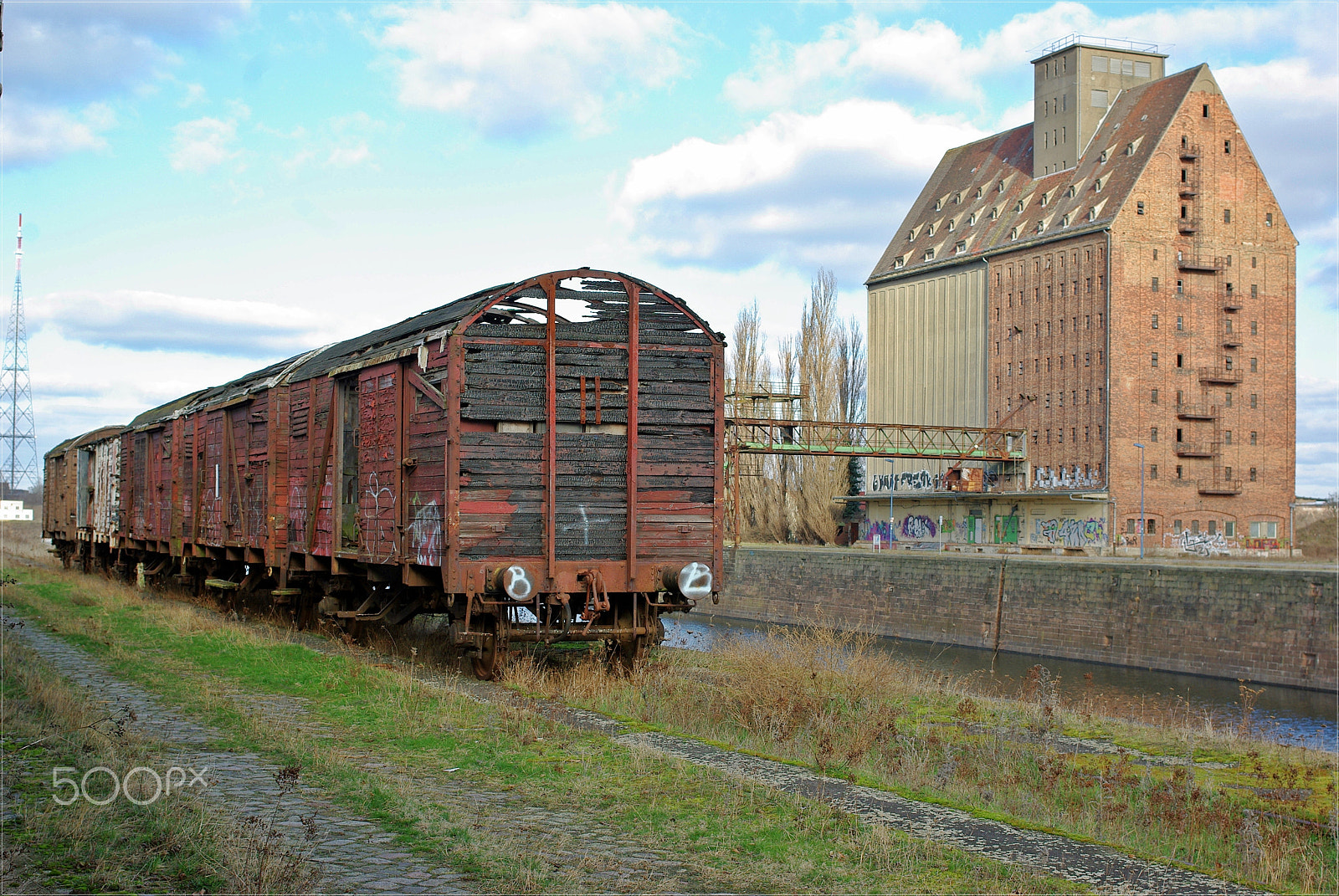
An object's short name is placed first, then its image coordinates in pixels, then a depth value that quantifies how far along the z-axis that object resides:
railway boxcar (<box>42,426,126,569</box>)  33.12
